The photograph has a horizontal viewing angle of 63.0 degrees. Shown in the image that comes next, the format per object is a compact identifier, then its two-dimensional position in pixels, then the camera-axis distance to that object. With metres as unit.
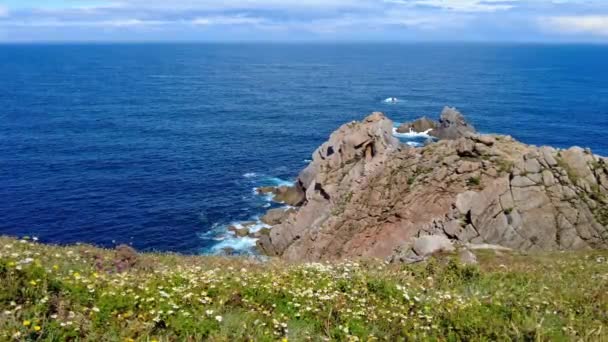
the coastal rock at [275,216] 63.88
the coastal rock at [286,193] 70.69
